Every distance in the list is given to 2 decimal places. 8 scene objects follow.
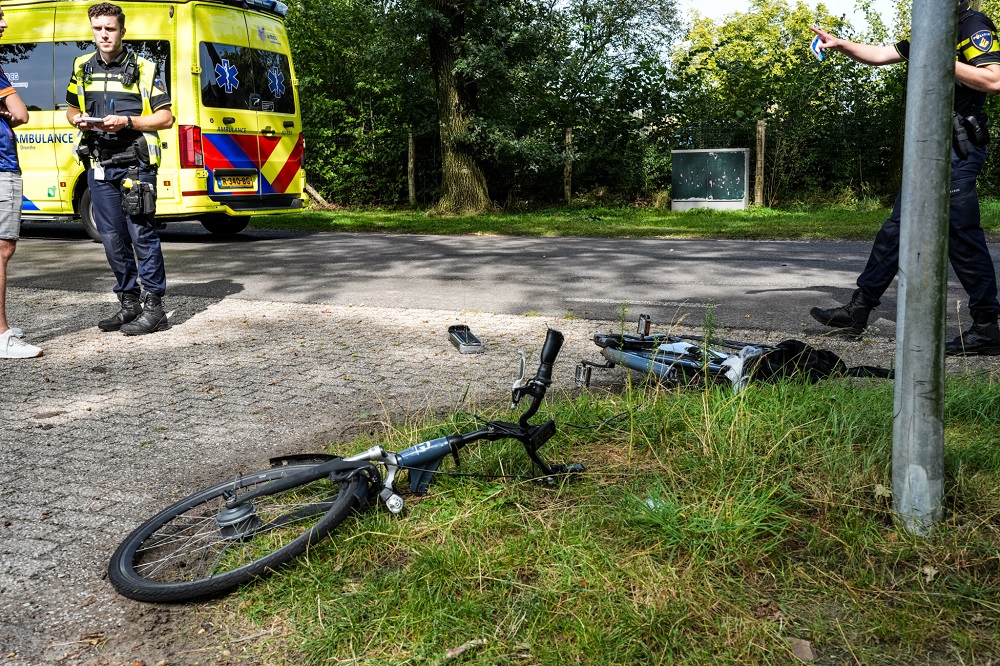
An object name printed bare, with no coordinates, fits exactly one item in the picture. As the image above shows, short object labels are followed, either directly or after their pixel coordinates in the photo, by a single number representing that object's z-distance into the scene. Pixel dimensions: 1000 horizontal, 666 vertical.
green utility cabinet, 18.64
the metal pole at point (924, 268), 2.53
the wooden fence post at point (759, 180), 19.01
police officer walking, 5.02
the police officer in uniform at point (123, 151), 6.18
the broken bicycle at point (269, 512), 2.59
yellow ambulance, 11.54
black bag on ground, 3.83
